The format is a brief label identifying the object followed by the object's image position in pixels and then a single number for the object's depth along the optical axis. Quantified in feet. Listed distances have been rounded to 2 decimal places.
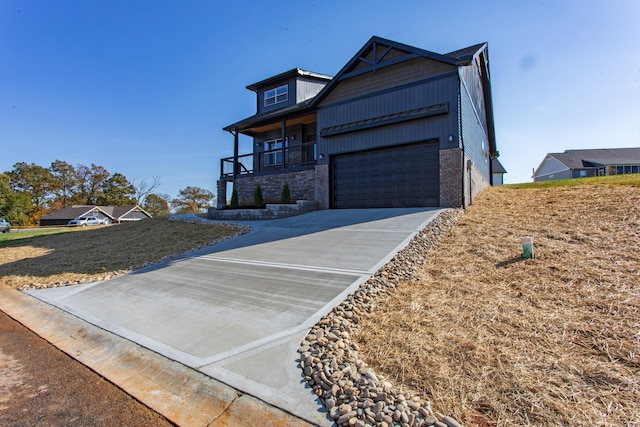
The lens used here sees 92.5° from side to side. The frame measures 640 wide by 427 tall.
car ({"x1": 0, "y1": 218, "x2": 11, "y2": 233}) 102.81
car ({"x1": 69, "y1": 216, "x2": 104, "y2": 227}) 135.44
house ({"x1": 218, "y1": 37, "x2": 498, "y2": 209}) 35.24
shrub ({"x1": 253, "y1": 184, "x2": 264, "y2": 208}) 47.29
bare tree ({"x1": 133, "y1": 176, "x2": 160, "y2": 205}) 199.11
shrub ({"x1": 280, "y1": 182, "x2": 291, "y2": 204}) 45.65
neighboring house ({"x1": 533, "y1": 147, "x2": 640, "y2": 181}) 108.88
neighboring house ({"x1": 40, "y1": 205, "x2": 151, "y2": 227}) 155.94
